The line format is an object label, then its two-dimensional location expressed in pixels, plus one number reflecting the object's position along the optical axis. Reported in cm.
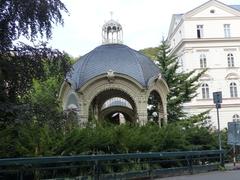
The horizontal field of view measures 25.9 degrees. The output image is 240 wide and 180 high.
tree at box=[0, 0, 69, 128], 1711
